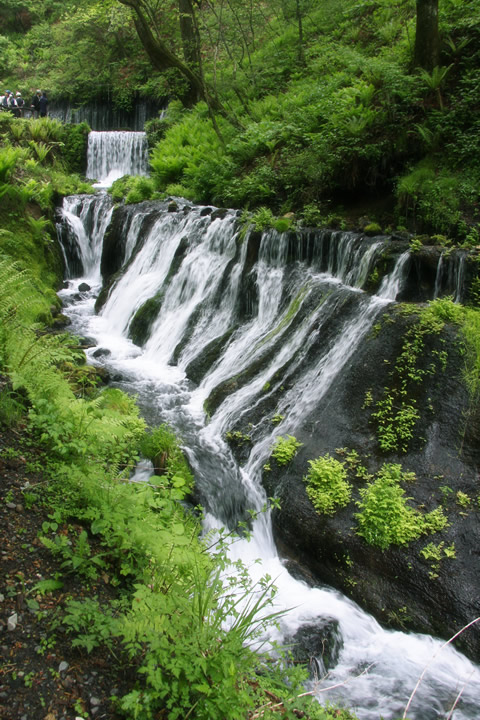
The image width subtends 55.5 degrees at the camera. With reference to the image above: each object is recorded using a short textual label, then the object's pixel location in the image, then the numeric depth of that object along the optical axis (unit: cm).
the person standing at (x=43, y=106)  1950
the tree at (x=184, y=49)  1545
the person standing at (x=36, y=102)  2003
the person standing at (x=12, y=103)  2002
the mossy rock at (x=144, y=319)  1084
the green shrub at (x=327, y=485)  561
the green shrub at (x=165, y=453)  587
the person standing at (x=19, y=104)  2091
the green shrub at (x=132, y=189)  1435
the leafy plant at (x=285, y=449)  631
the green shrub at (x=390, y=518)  514
